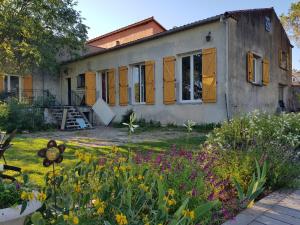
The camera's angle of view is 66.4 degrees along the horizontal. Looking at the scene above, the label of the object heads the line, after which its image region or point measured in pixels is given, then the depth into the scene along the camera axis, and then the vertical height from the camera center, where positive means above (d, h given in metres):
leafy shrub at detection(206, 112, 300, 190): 2.57 -0.51
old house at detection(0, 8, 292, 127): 8.37 +1.66
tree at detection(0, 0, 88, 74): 9.45 +3.47
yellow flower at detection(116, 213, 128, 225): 1.06 -0.51
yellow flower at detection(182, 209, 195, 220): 1.20 -0.56
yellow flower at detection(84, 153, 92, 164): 1.60 -0.34
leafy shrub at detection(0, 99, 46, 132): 8.53 -0.26
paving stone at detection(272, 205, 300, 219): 2.09 -0.96
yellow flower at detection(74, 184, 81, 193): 1.43 -0.49
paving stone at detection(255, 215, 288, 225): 1.92 -0.96
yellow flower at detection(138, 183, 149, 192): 1.49 -0.51
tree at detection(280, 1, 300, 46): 14.02 +5.83
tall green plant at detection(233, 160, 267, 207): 1.89 -0.69
